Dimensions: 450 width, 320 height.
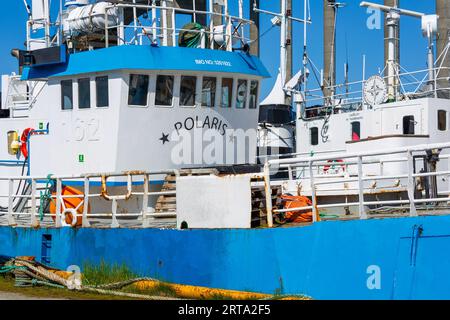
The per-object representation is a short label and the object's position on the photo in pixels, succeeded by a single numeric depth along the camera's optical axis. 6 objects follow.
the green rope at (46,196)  15.33
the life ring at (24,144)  17.32
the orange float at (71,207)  14.60
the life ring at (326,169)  21.38
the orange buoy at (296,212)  12.62
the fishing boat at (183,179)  10.88
